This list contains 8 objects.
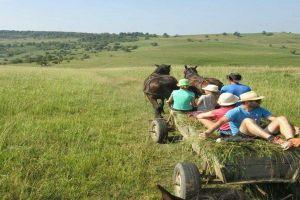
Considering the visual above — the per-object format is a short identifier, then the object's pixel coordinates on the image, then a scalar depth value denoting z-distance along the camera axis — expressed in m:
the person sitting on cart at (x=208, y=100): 9.94
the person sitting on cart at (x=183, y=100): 10.09
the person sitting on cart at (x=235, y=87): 11.62
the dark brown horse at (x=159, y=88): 13.07
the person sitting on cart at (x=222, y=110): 8.08
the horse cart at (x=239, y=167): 5.90
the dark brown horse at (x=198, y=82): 13.23
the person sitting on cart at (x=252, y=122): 6.85
